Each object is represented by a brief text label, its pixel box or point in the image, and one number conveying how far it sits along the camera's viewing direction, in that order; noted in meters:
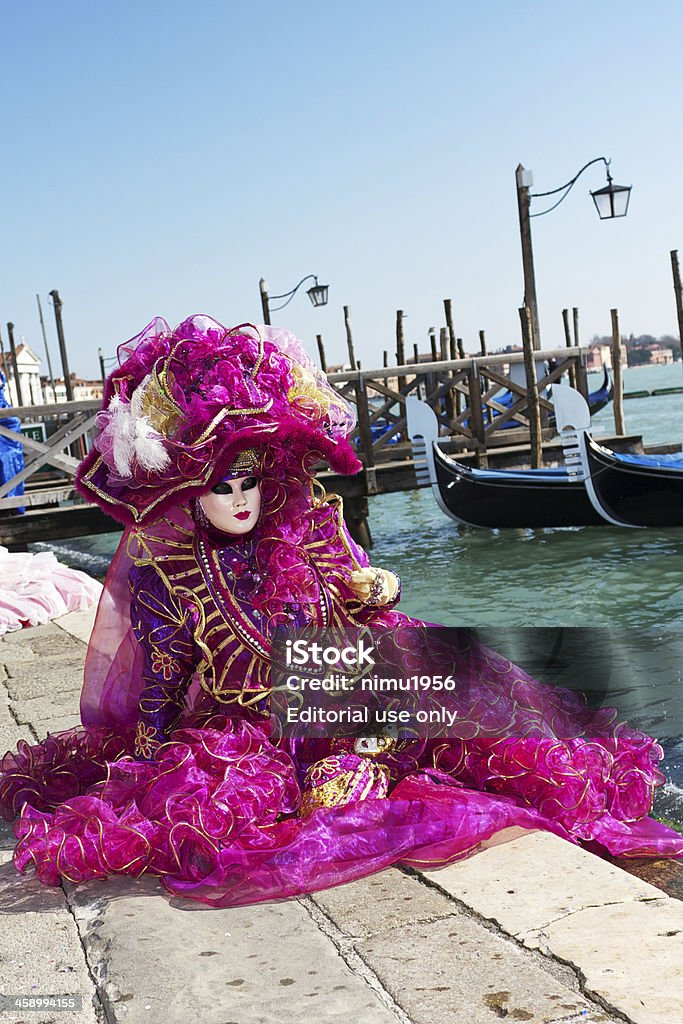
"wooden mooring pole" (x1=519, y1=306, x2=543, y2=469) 10.91
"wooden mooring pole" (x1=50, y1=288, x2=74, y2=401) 24.33
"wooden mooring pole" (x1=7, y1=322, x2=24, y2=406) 26.40
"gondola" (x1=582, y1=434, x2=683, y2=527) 10.07
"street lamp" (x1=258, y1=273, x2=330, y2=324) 16.78
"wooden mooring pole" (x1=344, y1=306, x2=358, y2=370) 25.34
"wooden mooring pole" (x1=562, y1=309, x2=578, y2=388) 27.46
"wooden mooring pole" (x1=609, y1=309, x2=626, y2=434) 13.22
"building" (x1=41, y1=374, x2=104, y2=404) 50.70
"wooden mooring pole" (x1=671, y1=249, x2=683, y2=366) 14.78
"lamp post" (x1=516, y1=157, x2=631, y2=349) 10.55
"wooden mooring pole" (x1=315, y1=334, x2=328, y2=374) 23.88
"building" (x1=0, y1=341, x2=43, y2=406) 46.19
